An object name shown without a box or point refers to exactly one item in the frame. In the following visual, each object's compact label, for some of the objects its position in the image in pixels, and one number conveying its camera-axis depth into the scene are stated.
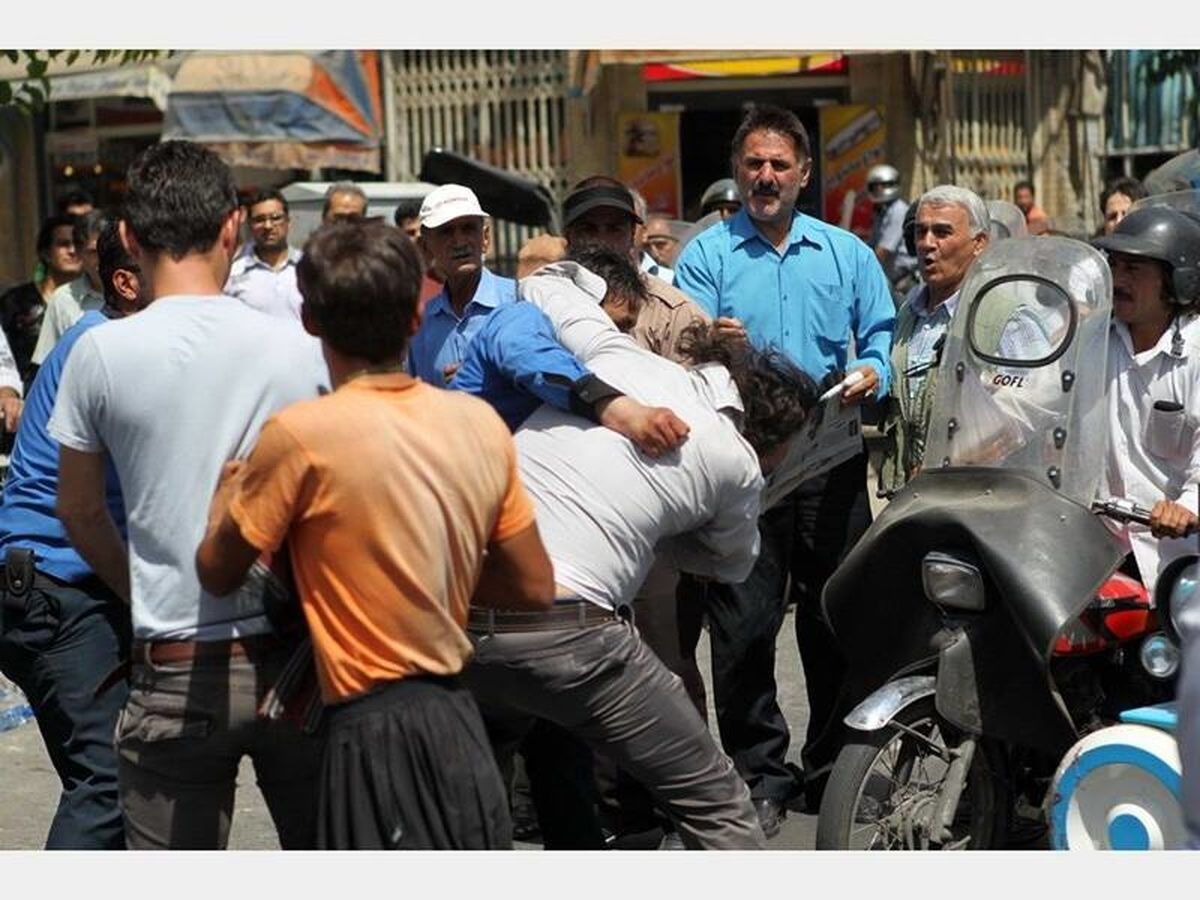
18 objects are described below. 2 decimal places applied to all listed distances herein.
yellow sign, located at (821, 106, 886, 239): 17.14
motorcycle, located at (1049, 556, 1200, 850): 5.00
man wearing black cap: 6.29
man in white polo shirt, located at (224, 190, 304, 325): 8.38
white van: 14.25
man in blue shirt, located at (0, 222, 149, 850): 4.82
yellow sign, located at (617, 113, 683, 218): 17.20
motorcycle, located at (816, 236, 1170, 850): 5.17
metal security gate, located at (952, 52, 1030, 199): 18.22
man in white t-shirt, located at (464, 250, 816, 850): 4.66
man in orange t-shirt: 3.74
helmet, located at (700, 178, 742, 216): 11.24
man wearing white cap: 6.58
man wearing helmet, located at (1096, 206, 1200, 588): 5.73
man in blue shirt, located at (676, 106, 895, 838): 6.64
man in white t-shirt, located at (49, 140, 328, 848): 4.02
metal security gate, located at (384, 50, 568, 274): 17.45
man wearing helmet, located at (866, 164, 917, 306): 14.51
